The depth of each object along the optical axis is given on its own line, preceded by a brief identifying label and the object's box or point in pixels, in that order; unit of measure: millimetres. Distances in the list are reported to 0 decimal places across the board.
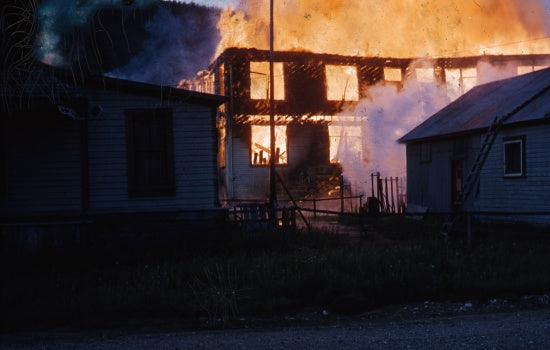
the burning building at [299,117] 32469
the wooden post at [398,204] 28203
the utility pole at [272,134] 24547
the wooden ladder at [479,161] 19000
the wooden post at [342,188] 31334
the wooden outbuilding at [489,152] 17859
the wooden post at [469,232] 13241
